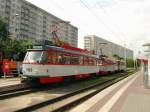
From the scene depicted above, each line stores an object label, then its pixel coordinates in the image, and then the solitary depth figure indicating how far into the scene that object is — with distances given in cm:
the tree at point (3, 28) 3228
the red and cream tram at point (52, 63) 899
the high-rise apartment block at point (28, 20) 4693
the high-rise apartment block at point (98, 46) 7580
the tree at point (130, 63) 7749
